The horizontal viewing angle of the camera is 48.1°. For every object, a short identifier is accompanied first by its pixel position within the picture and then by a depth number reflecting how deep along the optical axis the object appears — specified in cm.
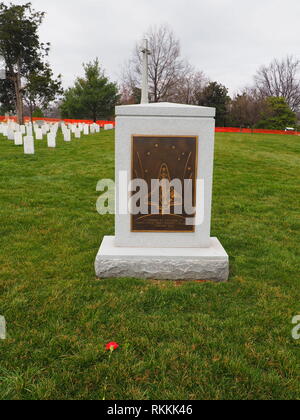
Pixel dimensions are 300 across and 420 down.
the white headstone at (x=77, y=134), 1867
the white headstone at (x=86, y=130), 2180
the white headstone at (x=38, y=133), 1637
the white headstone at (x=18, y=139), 1384
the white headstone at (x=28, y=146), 1156
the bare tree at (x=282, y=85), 5840
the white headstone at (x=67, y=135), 1636
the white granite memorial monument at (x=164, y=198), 367
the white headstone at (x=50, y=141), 1386
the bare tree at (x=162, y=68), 4669
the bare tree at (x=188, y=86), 4791
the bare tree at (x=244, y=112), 3822
